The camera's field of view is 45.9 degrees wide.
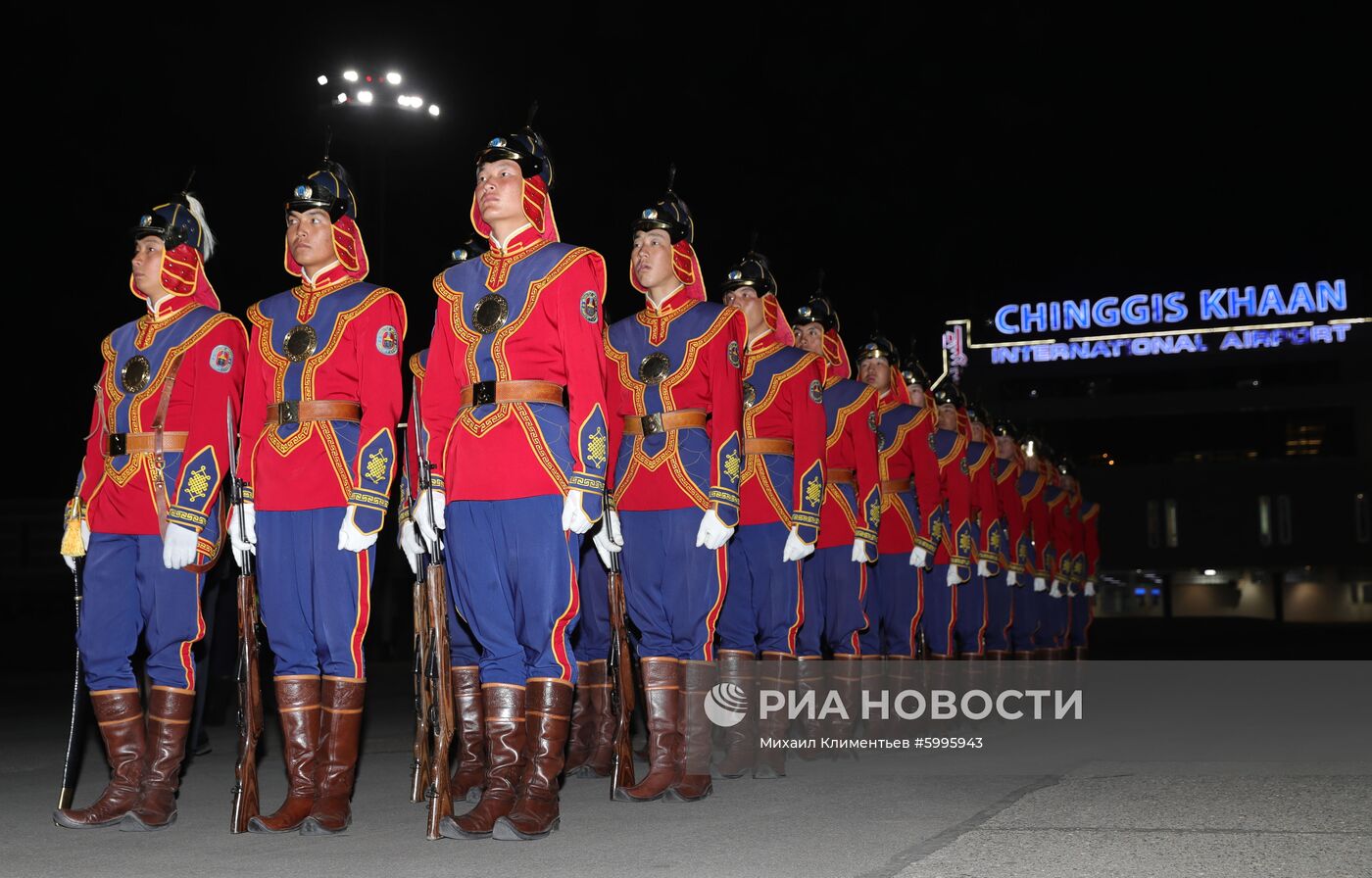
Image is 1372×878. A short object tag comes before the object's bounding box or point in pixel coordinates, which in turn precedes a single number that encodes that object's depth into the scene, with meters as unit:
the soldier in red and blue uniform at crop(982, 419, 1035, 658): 14.28
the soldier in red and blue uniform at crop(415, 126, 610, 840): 5.90
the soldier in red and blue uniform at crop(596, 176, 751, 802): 6.96
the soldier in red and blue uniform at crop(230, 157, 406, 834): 6.23
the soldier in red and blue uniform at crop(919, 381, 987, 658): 12.05
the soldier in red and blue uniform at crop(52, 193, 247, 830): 6.44
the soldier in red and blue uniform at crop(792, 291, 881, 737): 9.49
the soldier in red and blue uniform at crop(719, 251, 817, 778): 8.16
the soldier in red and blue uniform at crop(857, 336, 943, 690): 10.95
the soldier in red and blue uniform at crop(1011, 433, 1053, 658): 15.77
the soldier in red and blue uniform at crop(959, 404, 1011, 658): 13.54
